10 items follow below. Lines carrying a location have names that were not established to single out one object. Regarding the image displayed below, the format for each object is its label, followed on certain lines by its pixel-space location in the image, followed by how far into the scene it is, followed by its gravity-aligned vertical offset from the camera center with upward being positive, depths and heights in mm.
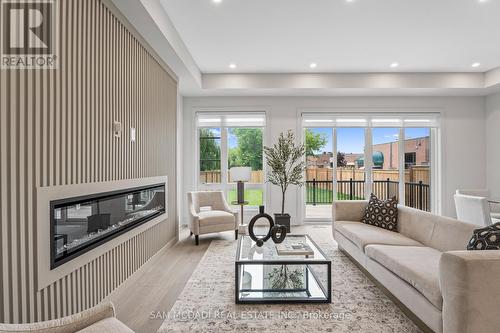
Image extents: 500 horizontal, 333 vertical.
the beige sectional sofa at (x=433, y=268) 1698 -798
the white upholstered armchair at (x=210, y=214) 4543 -769
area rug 2211 -1226
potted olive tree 5284 +80
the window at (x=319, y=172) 6234 -110
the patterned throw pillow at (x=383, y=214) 3789 -638
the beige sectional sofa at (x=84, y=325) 1252 -726
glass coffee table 2592 -1141
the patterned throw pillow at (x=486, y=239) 1951 -509
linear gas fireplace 1970 -437
